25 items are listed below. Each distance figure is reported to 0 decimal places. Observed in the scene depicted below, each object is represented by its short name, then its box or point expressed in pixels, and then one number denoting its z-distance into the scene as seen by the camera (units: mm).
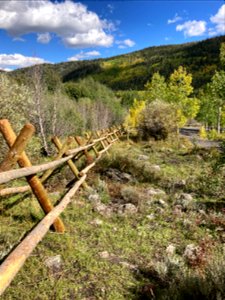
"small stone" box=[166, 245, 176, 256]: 3635
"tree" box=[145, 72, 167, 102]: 29201
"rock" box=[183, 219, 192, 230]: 4448
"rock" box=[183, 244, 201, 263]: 3416
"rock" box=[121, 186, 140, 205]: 5360
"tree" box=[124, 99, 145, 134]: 17362
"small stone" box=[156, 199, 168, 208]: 5252
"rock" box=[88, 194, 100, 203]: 5260
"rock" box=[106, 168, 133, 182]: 6805
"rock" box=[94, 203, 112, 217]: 4762
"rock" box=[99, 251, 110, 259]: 3456
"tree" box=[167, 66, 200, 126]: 26977
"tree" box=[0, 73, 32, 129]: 5764
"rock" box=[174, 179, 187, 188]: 6711
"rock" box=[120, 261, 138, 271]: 3295
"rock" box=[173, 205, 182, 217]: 4894
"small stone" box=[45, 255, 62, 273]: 3075
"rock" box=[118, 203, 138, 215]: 4857
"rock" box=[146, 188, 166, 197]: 5883
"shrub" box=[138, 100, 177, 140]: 16373
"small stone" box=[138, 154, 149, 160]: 10253
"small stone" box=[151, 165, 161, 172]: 7829
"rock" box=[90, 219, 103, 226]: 4322
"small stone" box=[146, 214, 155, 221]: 4705
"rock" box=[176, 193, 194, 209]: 5216
